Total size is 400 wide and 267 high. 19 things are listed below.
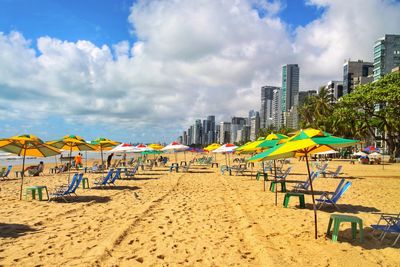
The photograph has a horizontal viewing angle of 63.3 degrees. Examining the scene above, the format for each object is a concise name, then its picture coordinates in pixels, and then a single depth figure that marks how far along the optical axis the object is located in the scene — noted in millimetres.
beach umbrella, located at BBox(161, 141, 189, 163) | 21344
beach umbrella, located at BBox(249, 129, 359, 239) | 5723
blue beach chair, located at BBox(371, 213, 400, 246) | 5515
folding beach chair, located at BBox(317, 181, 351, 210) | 7937
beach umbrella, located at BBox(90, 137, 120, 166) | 18178
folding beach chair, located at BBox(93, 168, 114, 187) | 12969
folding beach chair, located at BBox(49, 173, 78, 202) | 9858
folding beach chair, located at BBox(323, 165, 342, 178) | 18550
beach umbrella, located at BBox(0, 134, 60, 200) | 9719
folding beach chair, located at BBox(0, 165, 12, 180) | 17784
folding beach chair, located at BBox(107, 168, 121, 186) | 13320
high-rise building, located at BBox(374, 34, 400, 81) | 91062
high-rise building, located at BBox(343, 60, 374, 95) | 121500
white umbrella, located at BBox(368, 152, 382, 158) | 29614
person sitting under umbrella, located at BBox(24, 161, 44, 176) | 19719
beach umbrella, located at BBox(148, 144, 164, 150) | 26305
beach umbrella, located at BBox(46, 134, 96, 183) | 13180
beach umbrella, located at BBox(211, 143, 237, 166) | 18828
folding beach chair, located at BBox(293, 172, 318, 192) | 11612
